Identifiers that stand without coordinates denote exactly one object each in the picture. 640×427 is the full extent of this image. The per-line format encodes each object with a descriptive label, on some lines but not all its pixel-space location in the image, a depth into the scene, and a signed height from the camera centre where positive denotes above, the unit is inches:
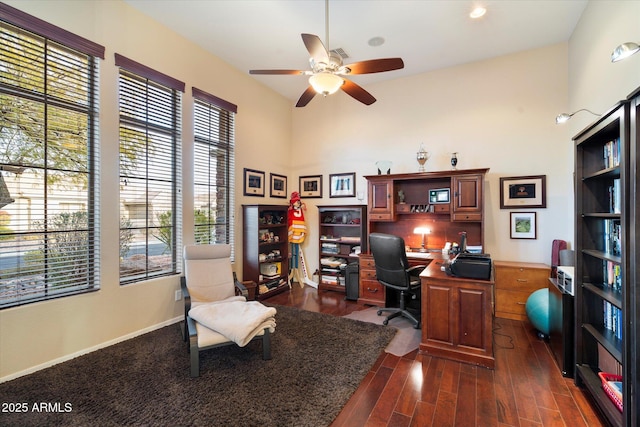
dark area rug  74.9 -54.9
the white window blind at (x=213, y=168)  156.7 +27.0
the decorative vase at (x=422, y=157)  171.2 +34.5
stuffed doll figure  209.3 -7.7
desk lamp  171.3 -12.3
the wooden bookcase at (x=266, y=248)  179.0 -24.5
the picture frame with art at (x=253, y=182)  186.8 +21.2
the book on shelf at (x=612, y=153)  76.5 +16.9
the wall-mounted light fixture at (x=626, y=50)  63.0 +37.4
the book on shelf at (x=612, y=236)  79.7 -7.2
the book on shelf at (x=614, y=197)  80.3 +4.6
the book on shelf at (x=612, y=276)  79.2 -19.2
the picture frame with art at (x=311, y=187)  217.5 +21.0
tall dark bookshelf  62.3 -12.2
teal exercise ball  119.6 -43.2
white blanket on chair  95.4 -38.7
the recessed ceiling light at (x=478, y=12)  123.0 +90.7
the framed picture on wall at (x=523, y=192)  153.3 +11.5
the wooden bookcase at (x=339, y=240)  192.4 -19.4
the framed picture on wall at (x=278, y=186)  211.0 +21.4
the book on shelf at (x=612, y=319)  78.1 -31.5
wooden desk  100.7 -40.2
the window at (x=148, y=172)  123.8 +20.0
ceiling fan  98.4 +54.4
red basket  68.9 -46.3
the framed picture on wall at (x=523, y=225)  155.2 -7.3
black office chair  130.3 -27.6
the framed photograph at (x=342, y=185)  205.5 +21.3
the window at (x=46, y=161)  92.7 +19.3
